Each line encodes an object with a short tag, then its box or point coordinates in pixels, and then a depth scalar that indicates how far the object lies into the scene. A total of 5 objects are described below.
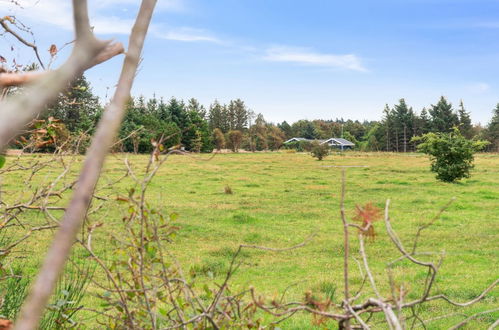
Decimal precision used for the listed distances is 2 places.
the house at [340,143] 89.91
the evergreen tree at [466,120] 69.50
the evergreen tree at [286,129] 100.31
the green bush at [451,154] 20.31
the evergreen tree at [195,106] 76.62
